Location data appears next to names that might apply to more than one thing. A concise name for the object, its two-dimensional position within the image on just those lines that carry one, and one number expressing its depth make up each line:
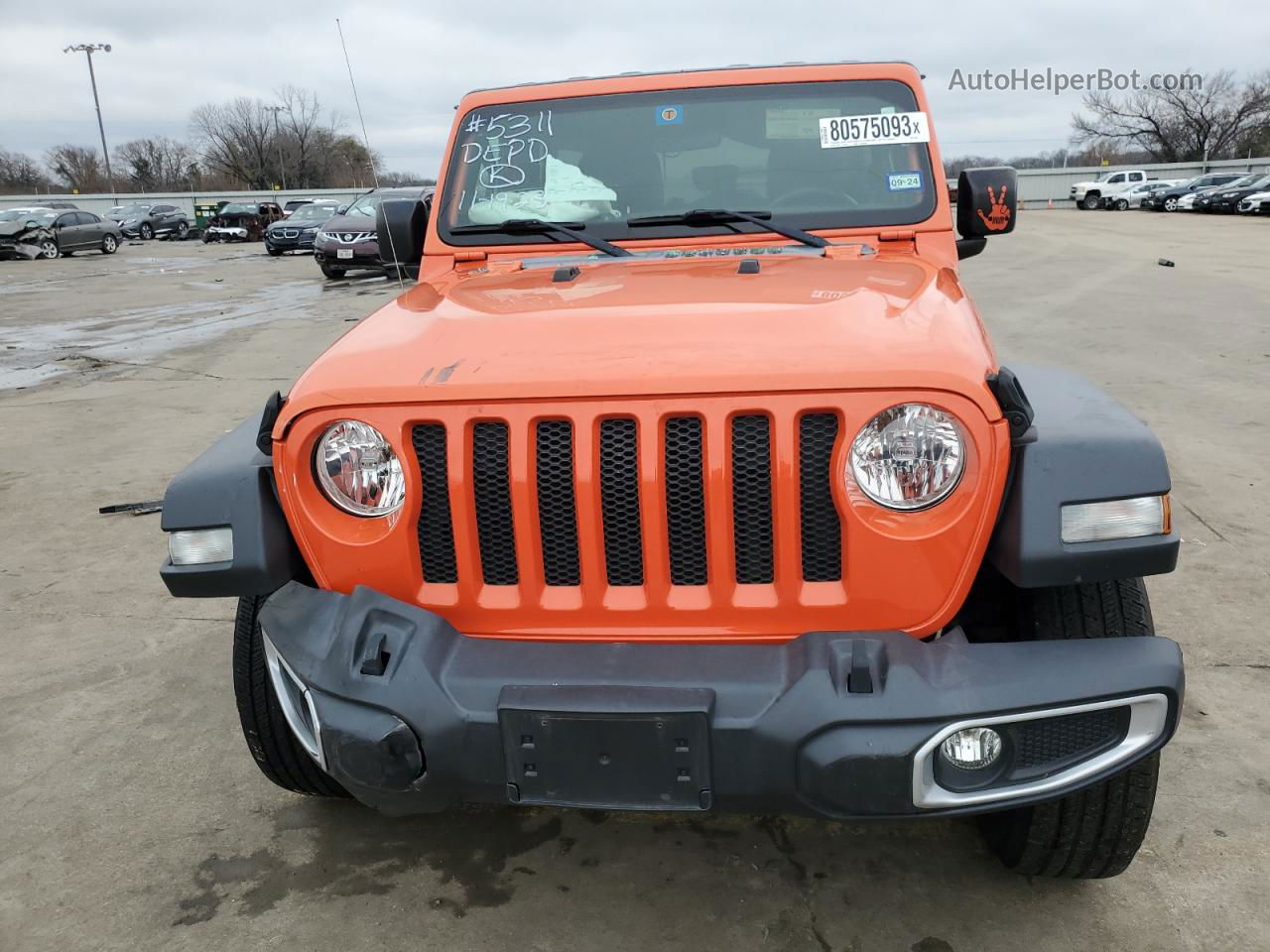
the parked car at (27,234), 26.12
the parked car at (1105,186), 41.56
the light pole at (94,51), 57.97
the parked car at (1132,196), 38.91
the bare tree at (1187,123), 59.44
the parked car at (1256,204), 30.39
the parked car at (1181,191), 35.59
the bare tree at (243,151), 49.34
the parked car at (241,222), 34.06
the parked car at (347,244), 18.08
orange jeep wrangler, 1.78
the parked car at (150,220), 36.75
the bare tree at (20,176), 62.19
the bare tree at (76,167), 63.72
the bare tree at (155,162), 65.25
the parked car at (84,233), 27.09
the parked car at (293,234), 26.02
